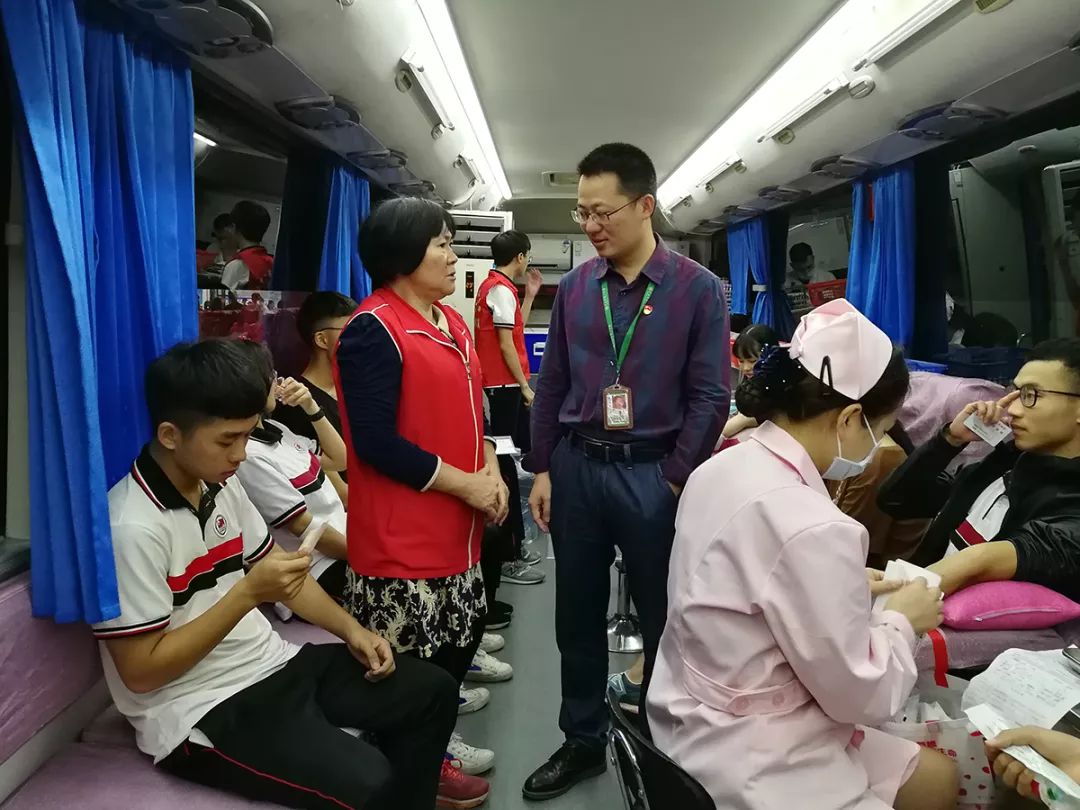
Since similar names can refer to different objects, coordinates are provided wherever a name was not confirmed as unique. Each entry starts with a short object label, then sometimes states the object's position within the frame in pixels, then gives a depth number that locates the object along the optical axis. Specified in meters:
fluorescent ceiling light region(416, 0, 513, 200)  3.27
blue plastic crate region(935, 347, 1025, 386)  3.76
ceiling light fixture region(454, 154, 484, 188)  4.89
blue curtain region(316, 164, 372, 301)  3.93
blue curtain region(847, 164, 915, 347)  4.18
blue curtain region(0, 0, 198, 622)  1.41
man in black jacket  1.92
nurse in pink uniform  1.14
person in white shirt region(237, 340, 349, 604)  2.06
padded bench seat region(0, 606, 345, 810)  1.36
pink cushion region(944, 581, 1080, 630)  1.82
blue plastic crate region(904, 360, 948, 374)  3.95
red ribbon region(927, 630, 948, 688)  1.75
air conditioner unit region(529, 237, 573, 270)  9.09
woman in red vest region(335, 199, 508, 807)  1.70
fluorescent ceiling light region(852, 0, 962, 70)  2.44
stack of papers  1.36
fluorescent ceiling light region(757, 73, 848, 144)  3.26
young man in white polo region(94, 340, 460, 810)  1.39
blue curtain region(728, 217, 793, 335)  6.89
